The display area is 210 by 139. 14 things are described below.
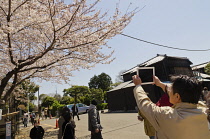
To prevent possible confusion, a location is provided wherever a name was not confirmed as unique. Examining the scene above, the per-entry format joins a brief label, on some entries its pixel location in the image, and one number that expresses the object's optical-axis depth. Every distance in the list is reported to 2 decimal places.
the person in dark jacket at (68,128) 3.76
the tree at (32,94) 27.98
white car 23.62
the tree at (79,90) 45.92
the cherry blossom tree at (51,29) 4.91
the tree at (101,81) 56.42
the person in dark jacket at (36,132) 4.75
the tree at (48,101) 37.64
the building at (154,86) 17.80
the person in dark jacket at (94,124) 4.41
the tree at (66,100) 39.47
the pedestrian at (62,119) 4.06
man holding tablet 1.17
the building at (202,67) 24.27
